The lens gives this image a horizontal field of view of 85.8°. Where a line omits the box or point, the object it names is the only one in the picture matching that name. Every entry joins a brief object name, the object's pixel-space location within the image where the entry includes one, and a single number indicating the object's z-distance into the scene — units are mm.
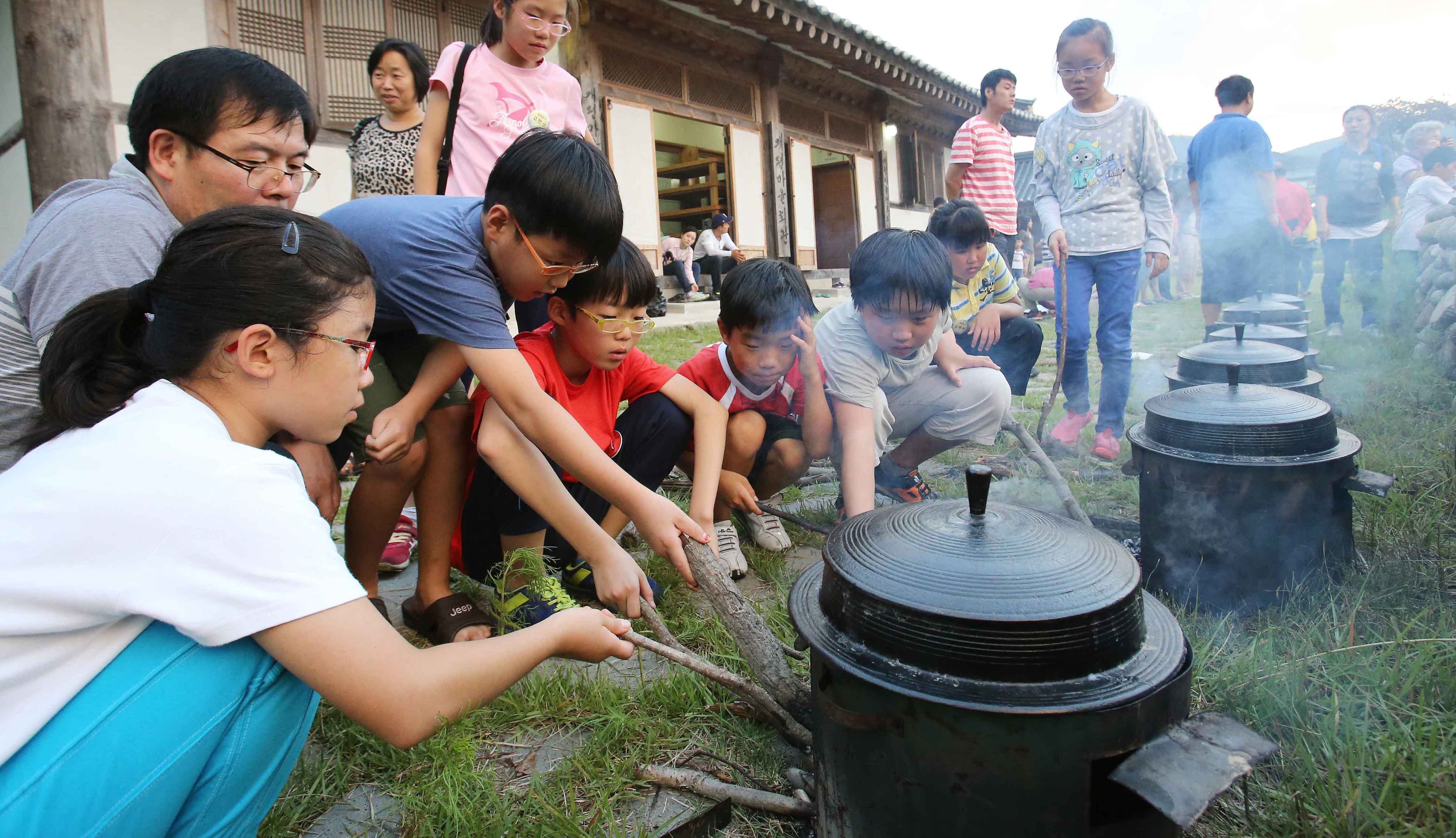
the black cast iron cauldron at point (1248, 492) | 2232
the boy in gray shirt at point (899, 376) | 2631
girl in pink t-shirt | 3127
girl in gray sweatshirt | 4262
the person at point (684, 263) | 11336
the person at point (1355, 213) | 8312
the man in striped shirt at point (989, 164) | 5238
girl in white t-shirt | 1093
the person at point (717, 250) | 12008
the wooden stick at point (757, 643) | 1742
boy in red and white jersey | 2775
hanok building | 6168
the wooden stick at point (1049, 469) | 2553
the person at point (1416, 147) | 9148
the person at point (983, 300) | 3703
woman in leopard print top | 4043
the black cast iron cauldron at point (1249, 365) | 3008
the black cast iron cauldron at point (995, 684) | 1194
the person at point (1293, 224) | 9297
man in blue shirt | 5289
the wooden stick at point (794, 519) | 2781
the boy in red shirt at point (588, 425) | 2232
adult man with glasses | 1708
